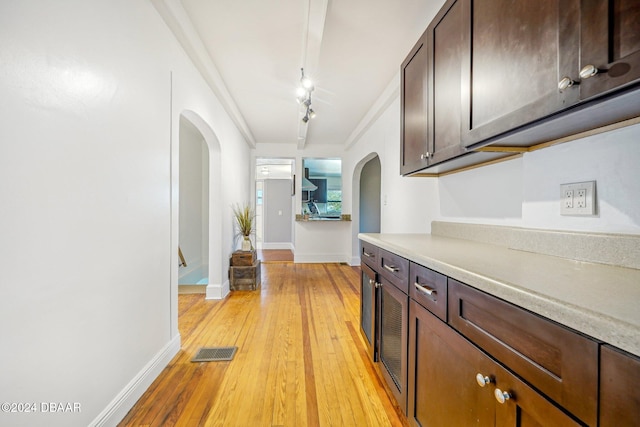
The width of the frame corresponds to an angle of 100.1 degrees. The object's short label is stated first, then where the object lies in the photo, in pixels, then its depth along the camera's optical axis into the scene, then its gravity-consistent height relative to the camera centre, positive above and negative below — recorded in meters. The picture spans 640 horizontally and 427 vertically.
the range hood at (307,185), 5.77 +0.61
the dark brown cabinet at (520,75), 0.70 +0.49
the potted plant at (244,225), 4.11 -0.19
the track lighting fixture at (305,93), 2.67 +1.31
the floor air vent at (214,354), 2.02 -1.11
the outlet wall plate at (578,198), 1.01 +0.07
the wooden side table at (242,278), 3.74 -0.92
